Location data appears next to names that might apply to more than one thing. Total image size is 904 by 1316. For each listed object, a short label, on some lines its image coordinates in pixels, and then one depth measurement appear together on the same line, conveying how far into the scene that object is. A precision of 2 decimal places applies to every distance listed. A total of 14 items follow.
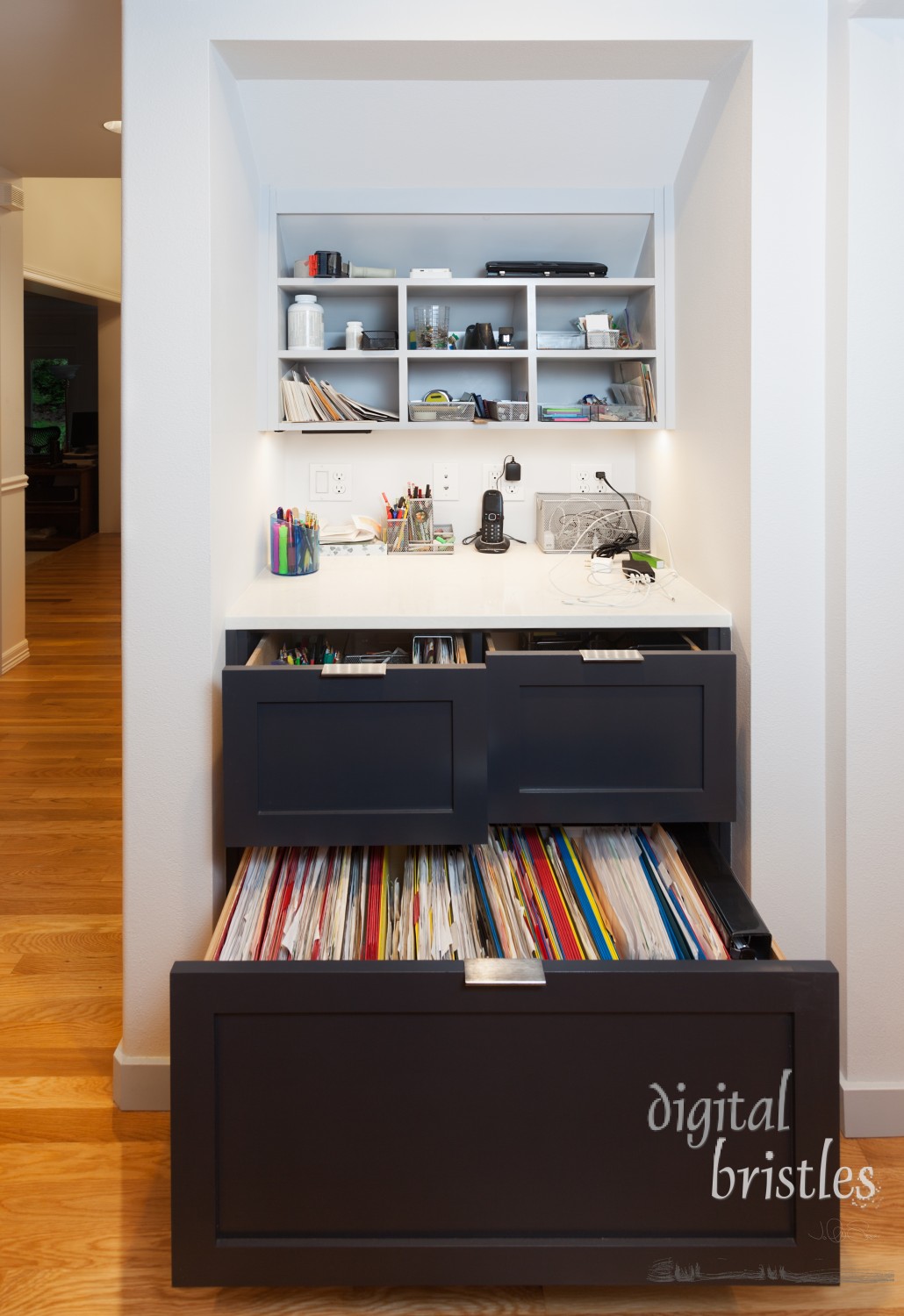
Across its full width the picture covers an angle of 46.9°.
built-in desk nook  1.35
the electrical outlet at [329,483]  2.75
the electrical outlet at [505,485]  2.77
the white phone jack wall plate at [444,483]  2.77
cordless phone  2.65
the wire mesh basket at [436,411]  2.52
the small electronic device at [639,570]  2.14
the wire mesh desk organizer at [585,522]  2.64
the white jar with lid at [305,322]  2.41
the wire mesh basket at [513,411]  2.50
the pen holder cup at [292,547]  2.31
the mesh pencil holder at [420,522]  2.67
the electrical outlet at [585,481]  2.79
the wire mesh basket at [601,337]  2.48
